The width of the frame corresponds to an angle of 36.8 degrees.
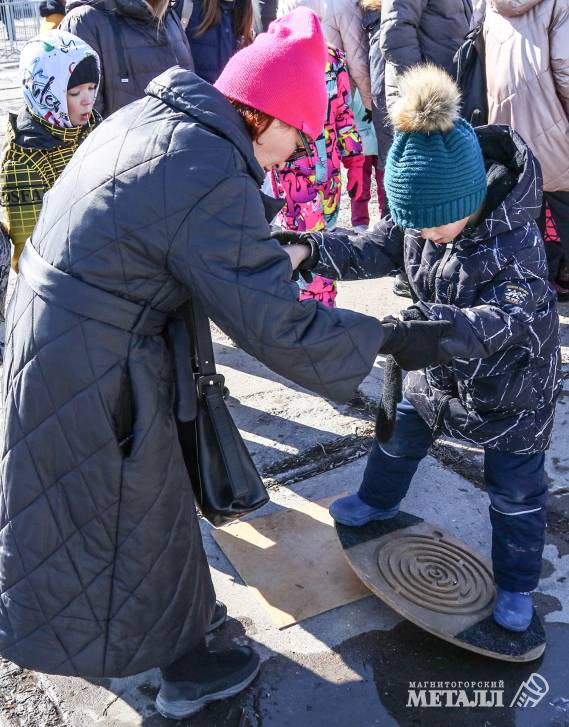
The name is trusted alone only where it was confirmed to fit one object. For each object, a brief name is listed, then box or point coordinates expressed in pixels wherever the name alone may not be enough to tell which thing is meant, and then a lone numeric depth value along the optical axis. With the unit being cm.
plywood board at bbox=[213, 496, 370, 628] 271
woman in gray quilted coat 181
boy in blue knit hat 216
